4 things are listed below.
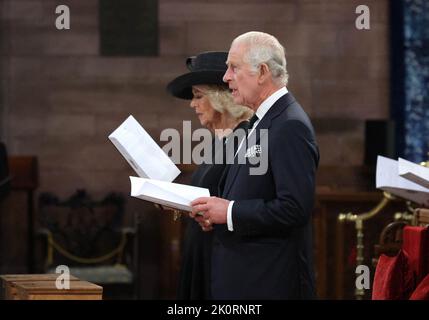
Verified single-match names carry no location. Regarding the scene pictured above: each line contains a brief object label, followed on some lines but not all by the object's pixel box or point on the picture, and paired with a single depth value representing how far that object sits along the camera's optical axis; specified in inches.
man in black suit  284.2
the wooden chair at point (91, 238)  633.0
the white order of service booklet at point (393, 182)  336.5
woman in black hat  351.3
